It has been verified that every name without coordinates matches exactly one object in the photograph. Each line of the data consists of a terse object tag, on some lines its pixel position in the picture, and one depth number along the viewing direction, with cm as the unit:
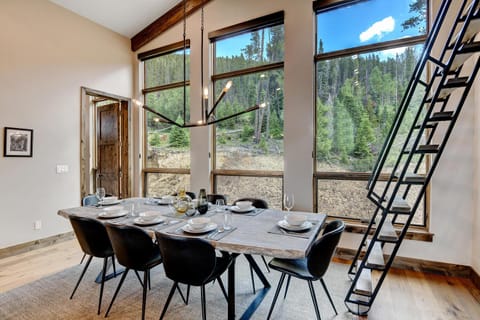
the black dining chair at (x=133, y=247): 209
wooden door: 554
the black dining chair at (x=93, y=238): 237
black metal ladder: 197
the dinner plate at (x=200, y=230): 208
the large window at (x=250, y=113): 405
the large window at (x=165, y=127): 498
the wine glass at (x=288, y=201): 248
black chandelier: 249
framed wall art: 361
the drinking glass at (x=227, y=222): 217
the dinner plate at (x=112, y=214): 259
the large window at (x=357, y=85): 327
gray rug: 228
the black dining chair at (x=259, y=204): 315
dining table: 181
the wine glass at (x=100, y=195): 314
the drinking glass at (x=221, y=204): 261
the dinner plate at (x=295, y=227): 210
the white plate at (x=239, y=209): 274
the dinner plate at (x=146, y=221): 233
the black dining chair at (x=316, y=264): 197
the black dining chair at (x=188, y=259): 184
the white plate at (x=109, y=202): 314
